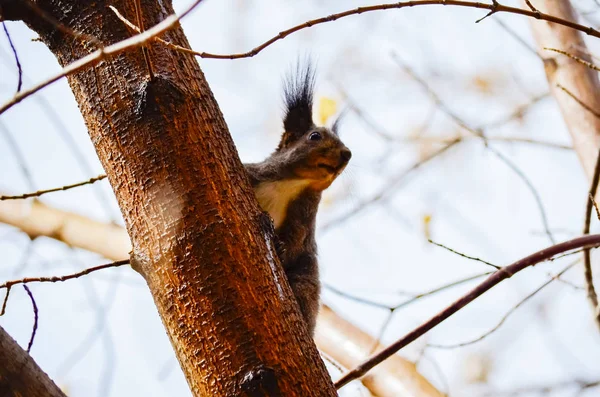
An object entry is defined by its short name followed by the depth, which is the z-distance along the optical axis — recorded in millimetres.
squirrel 6671
